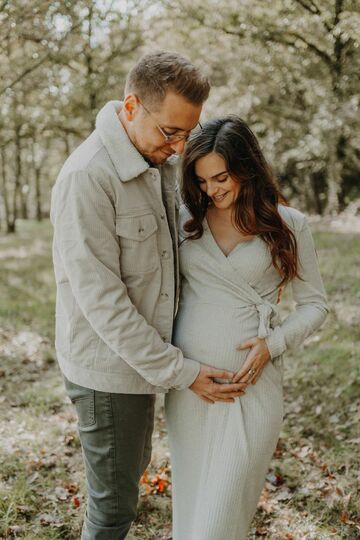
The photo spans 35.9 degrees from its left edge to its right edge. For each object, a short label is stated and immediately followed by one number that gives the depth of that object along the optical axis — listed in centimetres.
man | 213
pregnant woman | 245
